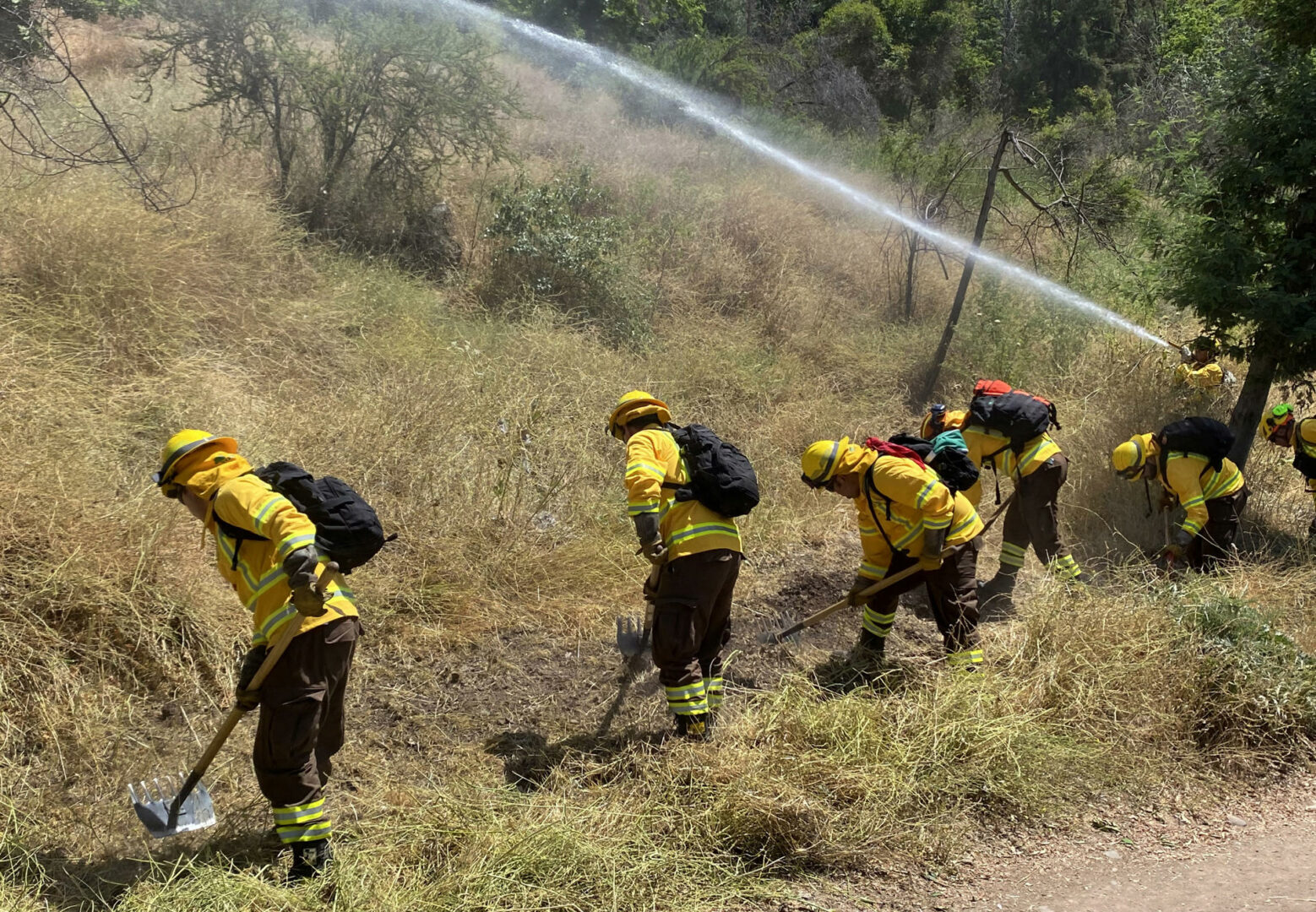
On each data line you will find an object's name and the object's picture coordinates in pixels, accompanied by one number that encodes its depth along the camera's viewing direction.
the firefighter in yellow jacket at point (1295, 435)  6.95
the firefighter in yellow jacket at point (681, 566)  4.37
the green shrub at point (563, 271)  9.53
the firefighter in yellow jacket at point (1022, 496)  6.23
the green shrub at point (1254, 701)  4.61
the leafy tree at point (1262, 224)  7.02
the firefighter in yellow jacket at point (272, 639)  3.41
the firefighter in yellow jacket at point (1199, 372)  8.28
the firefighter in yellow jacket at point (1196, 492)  6.20
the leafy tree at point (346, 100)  9.88
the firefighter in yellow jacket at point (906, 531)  4.72
